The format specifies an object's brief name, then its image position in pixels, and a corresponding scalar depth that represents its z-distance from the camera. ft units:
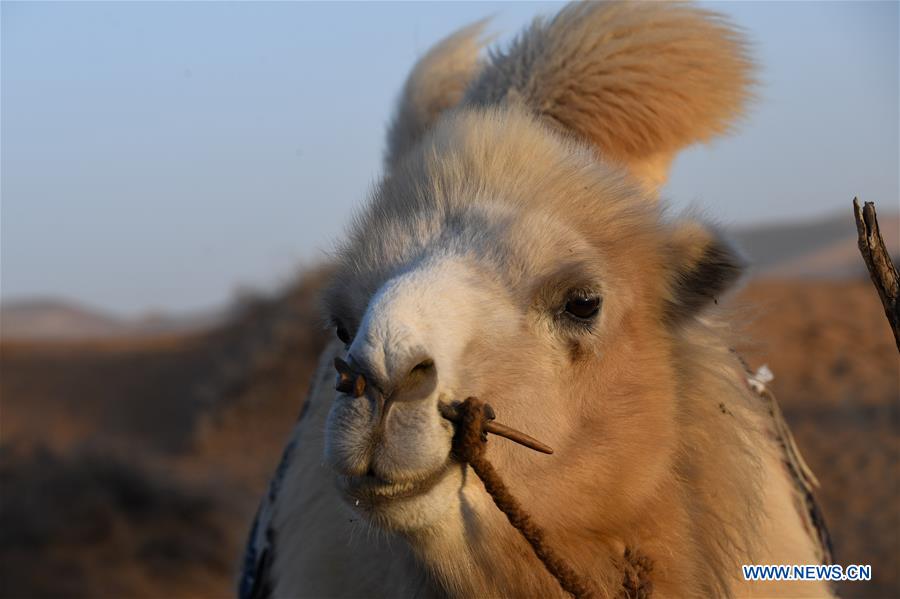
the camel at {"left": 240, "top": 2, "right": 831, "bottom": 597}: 16.98
